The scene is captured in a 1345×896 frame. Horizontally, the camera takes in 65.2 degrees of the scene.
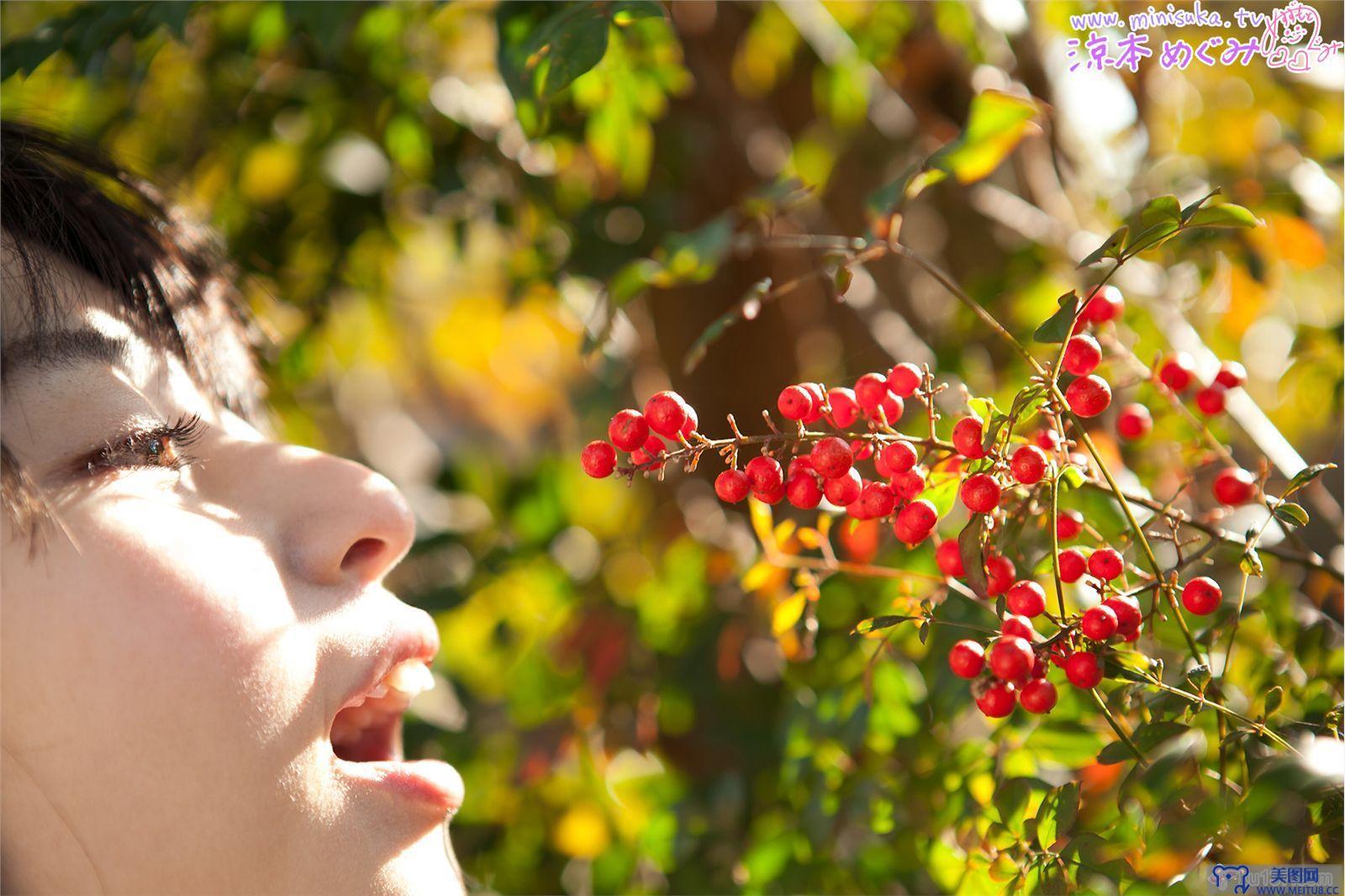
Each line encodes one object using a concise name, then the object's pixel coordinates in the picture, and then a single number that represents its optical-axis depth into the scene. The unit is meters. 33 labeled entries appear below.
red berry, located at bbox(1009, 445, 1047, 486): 0.47
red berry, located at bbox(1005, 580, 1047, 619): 0.48
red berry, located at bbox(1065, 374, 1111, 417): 0.49
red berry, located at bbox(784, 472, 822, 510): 0.53
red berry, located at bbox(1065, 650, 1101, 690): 0.47
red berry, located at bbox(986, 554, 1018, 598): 0.51
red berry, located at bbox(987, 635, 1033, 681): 0.47
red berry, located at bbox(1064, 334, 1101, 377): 0.50
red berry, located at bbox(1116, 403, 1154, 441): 0.69
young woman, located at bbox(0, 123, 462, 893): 0.53
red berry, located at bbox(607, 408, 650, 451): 0.53
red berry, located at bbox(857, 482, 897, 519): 0.52
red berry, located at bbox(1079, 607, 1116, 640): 0.46
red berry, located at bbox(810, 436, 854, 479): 0.51
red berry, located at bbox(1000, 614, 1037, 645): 0.49
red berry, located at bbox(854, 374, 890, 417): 0.54
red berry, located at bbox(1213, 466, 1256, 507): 0.60
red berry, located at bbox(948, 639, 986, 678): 0.52
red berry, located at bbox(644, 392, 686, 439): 0.52
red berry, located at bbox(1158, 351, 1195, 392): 0.63
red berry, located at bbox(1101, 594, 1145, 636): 0.48
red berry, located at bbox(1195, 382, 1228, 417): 0.64
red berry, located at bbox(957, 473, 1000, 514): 0.47
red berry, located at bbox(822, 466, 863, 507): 0.52
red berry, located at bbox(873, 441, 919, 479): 0.51
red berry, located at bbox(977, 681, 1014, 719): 0.50
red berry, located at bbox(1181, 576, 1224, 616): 0.51
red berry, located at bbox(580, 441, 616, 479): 0.55
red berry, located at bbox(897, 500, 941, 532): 0.50
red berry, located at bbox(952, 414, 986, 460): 0.48
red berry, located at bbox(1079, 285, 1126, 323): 0.58
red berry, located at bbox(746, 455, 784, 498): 0.53
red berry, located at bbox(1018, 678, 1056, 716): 0.49
